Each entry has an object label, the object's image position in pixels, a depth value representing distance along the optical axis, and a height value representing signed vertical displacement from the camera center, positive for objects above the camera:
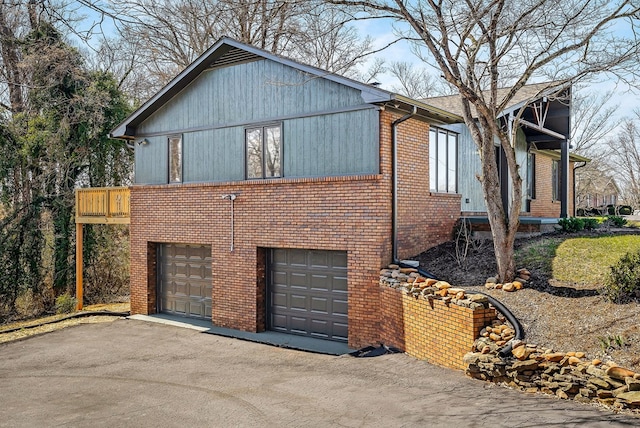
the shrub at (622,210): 26.31 +0.27
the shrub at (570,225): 13.75 -0.26
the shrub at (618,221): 17.27 -0.20
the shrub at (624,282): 8.12 -1.05
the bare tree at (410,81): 32.22 +8.36
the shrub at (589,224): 14.45 -0.25
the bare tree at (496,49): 9.80 +3.19
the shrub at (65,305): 17.44 -2.94
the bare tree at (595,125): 35.38 +6.07
